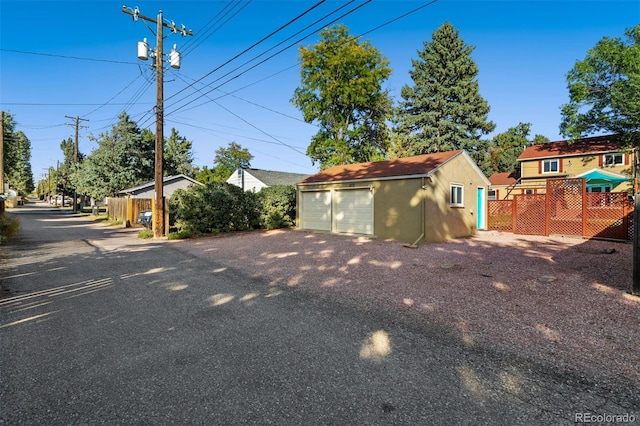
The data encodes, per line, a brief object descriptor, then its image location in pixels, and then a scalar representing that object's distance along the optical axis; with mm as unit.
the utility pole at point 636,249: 5047
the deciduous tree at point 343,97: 25969
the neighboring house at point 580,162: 23469
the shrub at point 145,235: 14296
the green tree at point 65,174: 51144
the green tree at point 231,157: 53688
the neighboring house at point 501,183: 31812
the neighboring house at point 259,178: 32812
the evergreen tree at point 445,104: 30438
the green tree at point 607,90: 20531
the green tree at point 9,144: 25812
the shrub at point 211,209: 14586
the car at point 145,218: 18000
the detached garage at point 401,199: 12102
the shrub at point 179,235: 13961
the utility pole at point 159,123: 14227
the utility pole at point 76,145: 35594
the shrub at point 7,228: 12242
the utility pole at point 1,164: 20844
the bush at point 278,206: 17031
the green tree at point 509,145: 43344
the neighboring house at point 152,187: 26656
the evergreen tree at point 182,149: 47878
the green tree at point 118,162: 28406
